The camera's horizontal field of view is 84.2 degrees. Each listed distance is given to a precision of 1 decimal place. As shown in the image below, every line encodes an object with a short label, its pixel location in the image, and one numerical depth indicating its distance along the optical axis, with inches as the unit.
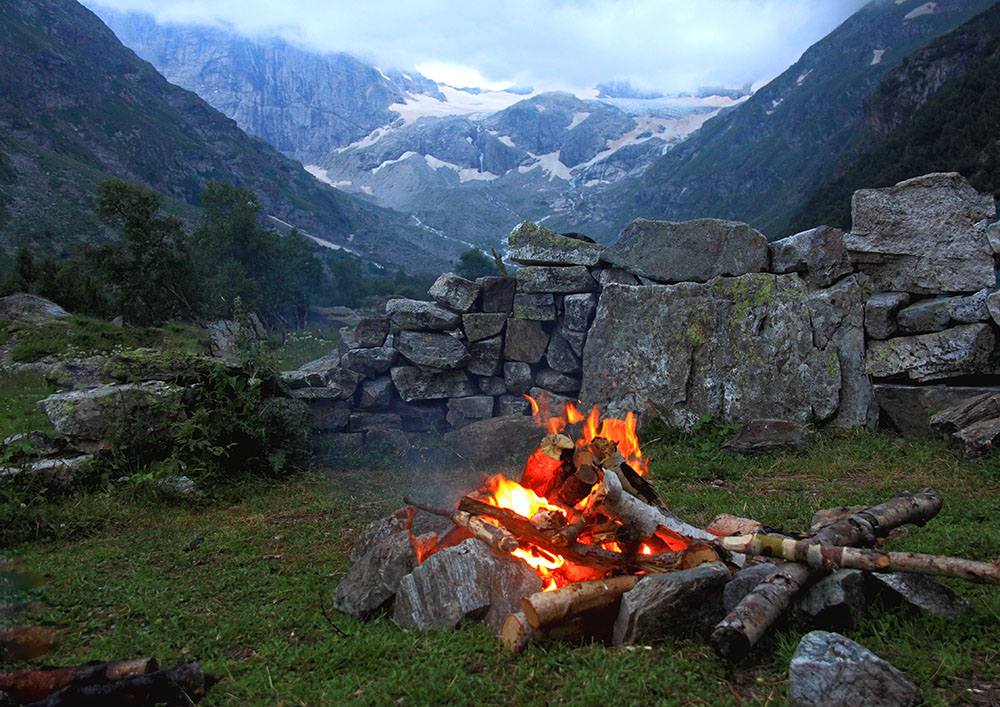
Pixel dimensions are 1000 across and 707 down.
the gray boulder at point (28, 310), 503.2
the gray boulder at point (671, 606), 120.6
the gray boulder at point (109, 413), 255.0
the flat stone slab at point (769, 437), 272.7
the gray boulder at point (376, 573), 146.6
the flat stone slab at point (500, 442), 301.7
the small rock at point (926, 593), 119.0
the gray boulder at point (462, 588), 135.3
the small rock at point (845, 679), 92.5
